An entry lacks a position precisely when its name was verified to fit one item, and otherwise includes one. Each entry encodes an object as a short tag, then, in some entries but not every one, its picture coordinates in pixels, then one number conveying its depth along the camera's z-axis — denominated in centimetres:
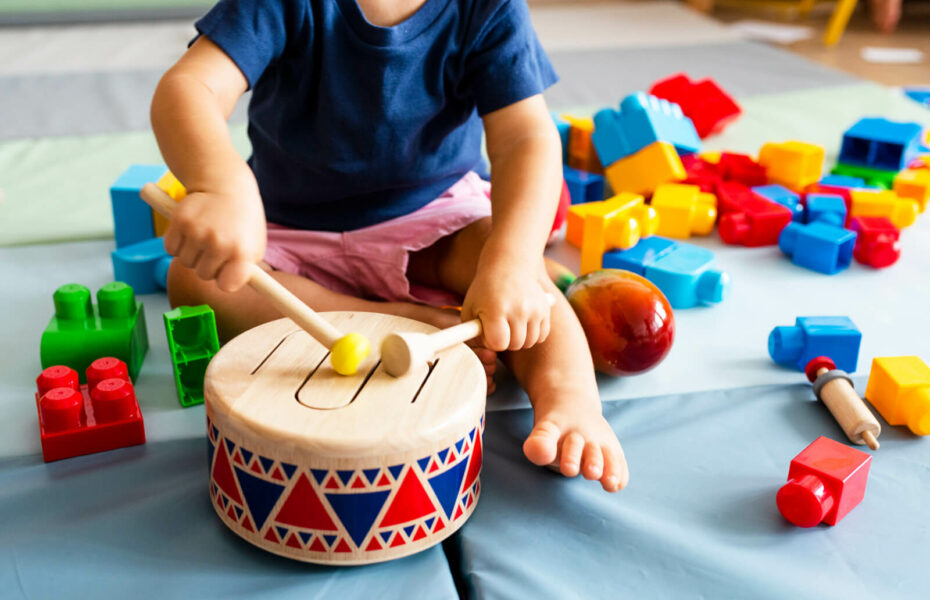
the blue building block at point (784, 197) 117
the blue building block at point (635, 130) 118
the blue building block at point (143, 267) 96
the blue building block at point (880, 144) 129
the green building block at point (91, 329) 77
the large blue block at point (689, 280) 95
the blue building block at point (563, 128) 126
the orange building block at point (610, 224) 99
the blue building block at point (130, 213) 99
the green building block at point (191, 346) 75
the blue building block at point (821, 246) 104
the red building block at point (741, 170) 127
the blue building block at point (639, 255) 98
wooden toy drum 55
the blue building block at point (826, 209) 111
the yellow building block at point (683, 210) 114
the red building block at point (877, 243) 105
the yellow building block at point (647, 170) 116
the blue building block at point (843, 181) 123
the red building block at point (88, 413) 68
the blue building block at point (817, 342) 81
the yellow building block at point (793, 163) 123
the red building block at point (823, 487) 61
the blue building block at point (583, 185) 122
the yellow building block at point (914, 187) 120
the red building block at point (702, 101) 149
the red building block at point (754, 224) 112
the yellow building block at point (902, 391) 73
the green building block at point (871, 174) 127
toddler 67
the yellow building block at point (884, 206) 113
